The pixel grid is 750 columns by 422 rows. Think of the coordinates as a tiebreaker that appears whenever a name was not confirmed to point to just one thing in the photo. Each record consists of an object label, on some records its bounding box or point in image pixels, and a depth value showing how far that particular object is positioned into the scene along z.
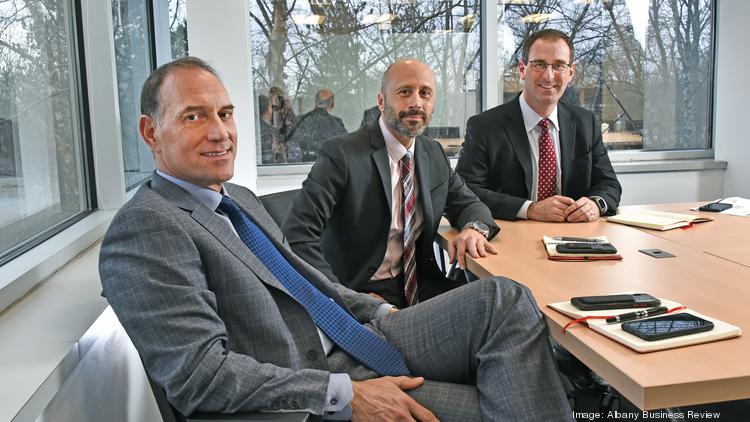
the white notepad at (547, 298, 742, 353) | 1.26
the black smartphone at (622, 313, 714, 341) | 1.29
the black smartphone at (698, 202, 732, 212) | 2.81
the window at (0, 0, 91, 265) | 1.79
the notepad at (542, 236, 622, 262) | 2.02
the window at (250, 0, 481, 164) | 4.45
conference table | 1.14
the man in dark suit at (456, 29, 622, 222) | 2.95
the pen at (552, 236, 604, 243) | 2.19
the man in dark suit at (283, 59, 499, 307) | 2.38
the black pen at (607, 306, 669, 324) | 1.40
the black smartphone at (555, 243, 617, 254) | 2.04
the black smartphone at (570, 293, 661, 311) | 1.48
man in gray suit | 1.29
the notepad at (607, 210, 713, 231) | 2.51
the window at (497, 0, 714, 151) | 4.74
